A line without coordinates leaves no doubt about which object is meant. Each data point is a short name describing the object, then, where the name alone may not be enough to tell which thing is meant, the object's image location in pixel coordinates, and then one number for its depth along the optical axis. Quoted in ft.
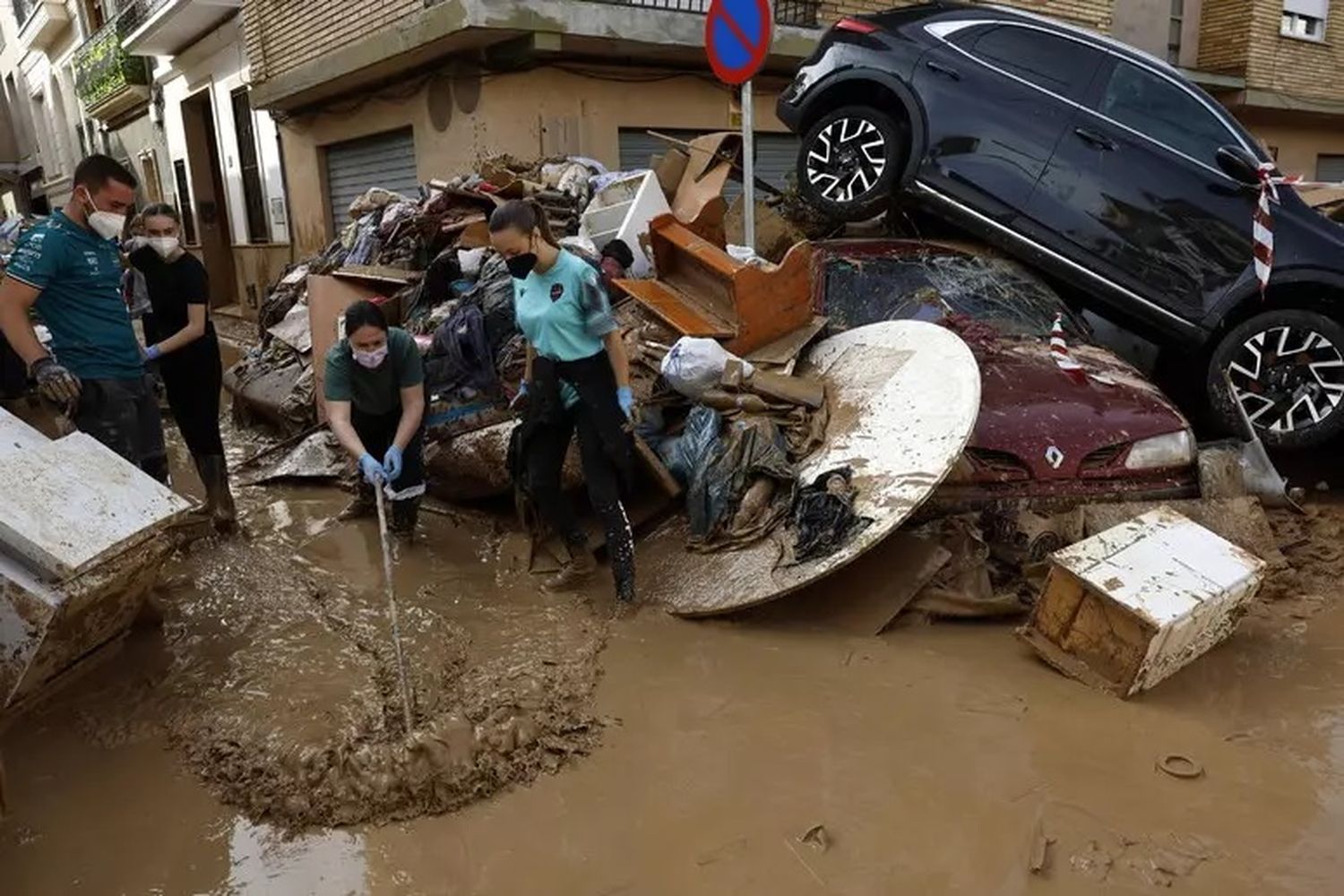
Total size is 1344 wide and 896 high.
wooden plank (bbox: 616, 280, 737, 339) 15.15
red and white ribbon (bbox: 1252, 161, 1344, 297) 16.42
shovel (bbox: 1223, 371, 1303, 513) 14.88
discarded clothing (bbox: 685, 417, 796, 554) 12.64
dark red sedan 12.81
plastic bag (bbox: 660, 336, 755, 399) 13.80
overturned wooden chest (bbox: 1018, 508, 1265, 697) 9.91
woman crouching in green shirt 12.67
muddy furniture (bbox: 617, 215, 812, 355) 14.90
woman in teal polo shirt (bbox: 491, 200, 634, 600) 11.67
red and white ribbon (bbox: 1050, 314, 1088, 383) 14.21
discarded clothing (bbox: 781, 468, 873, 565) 11.55
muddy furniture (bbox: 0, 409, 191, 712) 8.34
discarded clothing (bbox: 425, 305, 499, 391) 16.28
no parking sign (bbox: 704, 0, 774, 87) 17.38
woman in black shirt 14.19
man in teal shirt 11.26
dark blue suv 16.52
